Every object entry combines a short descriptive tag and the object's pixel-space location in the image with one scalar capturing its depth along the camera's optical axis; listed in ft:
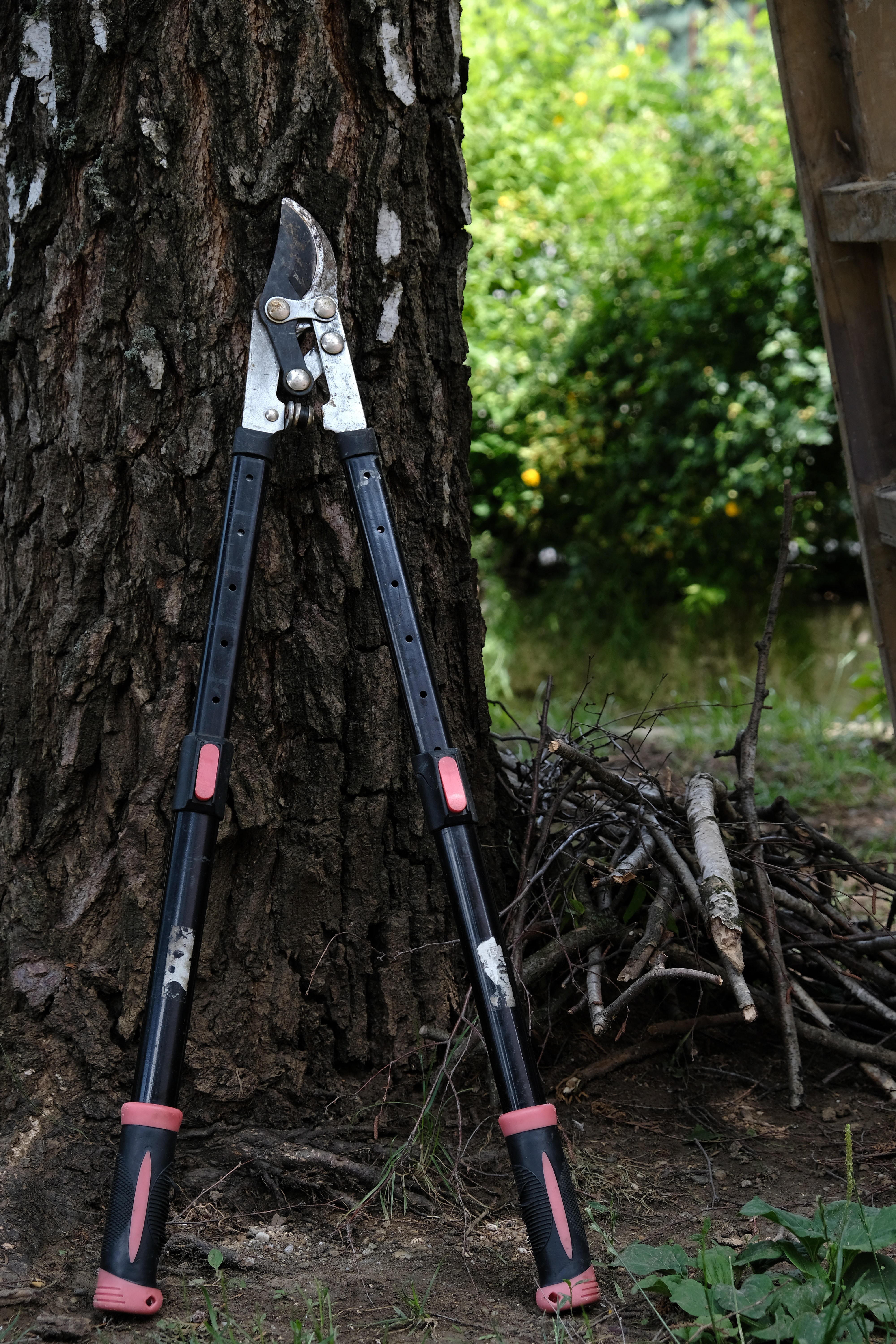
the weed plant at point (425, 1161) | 9.99
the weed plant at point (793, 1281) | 9.18
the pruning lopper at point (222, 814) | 9.38
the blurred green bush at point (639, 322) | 21.32
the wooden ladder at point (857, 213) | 10.62
